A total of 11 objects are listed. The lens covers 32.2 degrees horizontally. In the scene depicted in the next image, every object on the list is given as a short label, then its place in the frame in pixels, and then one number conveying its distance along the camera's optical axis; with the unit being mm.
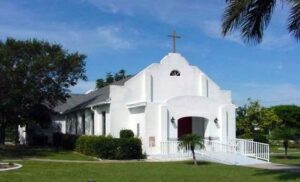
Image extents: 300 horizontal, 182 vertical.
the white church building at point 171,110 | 29781
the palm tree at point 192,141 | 25503
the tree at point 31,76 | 34125
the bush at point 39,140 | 49094
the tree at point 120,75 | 73250
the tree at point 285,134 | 31219
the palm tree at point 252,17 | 16484
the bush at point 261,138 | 35875
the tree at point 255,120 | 50875
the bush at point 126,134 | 30734
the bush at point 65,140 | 37719
